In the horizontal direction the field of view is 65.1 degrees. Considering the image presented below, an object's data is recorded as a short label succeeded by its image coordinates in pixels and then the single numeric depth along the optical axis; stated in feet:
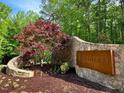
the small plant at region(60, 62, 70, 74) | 15.76
